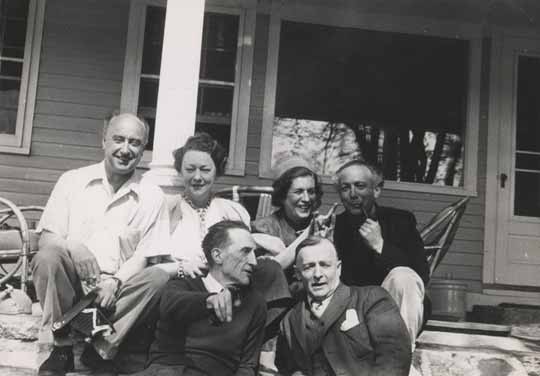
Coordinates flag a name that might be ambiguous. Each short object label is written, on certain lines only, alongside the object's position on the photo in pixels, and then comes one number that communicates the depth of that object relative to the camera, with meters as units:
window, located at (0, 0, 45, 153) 6.05
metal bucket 5.73
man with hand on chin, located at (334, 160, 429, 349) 3.18
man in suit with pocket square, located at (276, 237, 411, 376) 2.84
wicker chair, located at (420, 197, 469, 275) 5.27
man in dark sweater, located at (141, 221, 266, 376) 2.79
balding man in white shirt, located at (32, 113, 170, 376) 2.88
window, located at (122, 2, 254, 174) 6.24
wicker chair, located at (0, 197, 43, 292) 3.95
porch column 3.94
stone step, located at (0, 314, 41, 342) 3.39
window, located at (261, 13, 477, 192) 6.87
